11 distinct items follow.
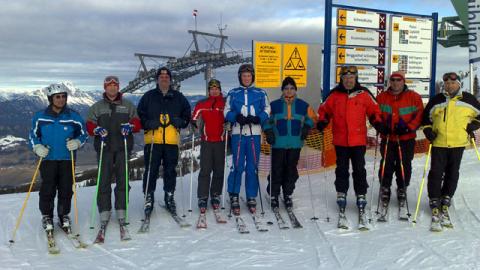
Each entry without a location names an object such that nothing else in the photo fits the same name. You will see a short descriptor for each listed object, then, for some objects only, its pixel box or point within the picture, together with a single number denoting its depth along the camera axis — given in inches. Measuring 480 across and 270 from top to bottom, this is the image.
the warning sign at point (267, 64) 356.5
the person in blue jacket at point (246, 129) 235.1
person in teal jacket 238.2
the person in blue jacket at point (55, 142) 204.4
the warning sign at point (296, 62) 366.3
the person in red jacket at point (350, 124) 223.5
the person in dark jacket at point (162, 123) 230.4
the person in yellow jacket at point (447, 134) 217.1
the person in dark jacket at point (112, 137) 217.2
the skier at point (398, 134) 231.1
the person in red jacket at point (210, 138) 240.1
